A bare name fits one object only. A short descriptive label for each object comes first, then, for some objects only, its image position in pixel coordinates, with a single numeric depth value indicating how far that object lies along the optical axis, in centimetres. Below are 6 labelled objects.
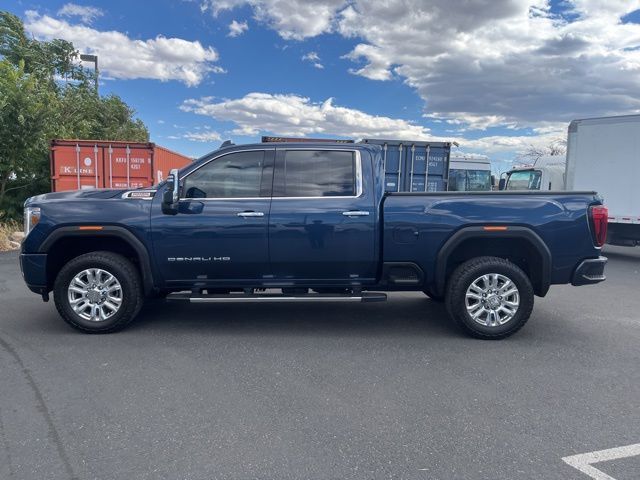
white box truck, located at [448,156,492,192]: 2359
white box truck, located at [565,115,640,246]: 1155
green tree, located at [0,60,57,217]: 1259
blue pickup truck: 528
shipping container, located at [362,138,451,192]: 1435
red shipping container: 1335
